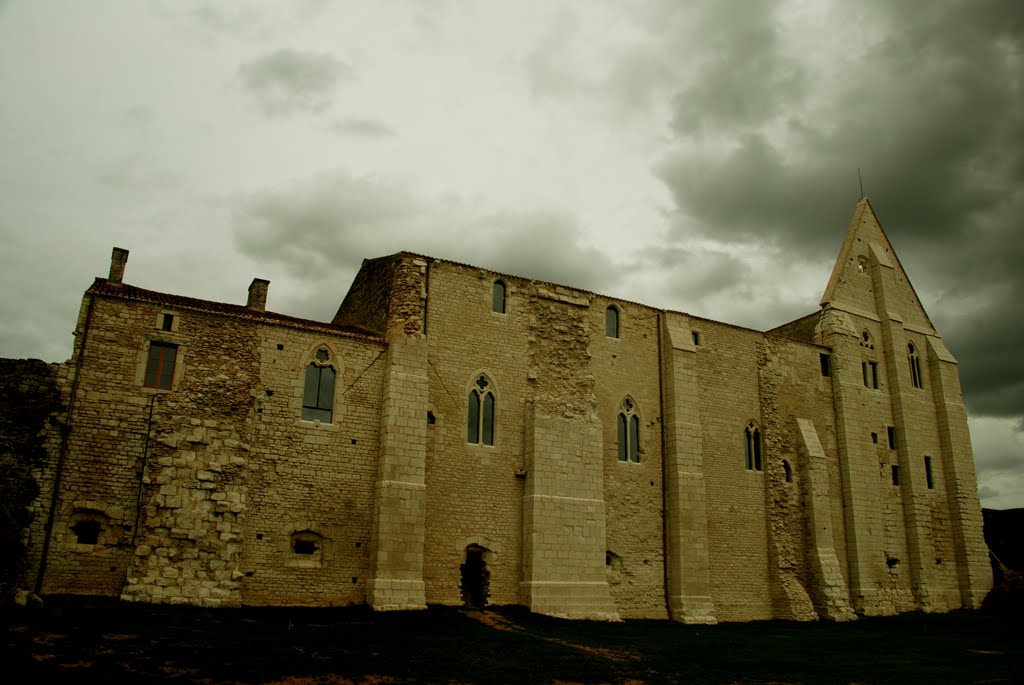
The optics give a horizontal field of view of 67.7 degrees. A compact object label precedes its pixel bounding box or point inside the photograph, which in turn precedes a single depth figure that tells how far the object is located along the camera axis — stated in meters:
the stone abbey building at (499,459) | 19.44
